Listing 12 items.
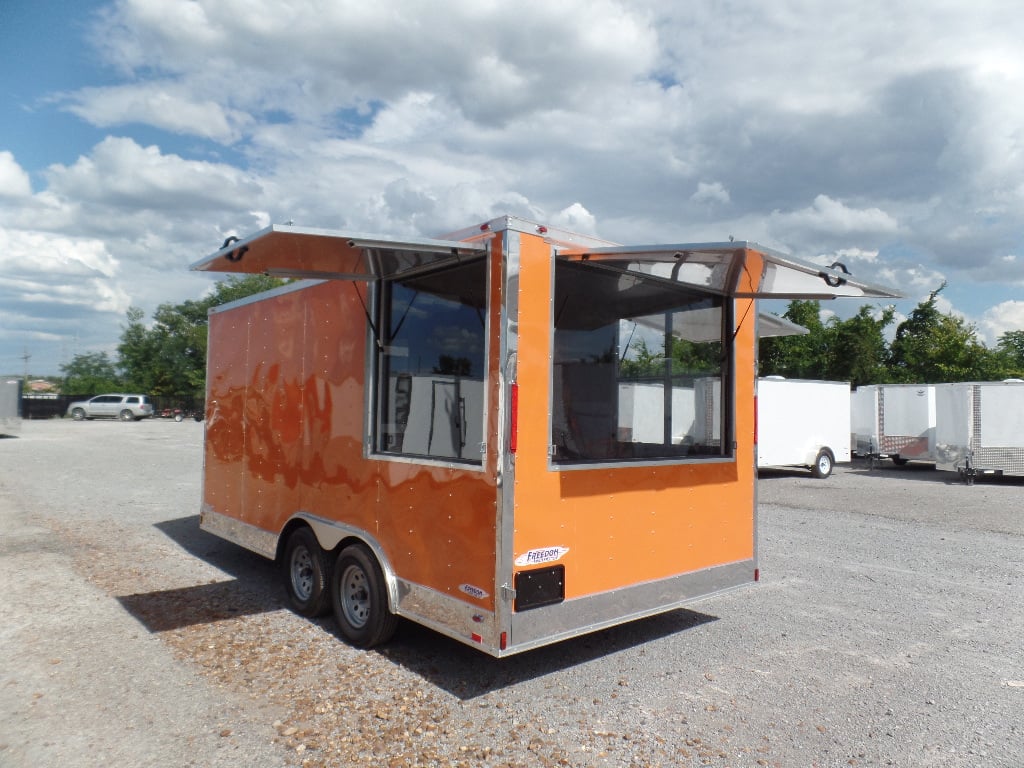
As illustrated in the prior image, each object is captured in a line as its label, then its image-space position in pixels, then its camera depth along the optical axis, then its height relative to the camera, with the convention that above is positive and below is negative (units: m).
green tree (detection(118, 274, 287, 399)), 63.03 +4.67
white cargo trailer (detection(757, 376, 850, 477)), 16.80 -0.35
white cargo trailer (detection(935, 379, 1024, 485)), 16.77 -0.39
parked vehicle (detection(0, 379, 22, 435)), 29.74 -0.30
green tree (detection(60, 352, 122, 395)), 79.88 +3.21
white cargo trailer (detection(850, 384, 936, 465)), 19.92 -0.32
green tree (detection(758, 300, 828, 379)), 33.28 +2.56
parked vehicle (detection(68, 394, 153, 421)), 46.56 -0.40
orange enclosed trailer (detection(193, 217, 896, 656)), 4.16 -0.13
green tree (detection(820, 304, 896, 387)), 32.25 +2.60
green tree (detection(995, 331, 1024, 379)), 30.31 +2.46
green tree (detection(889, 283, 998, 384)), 30.58 +2.52
